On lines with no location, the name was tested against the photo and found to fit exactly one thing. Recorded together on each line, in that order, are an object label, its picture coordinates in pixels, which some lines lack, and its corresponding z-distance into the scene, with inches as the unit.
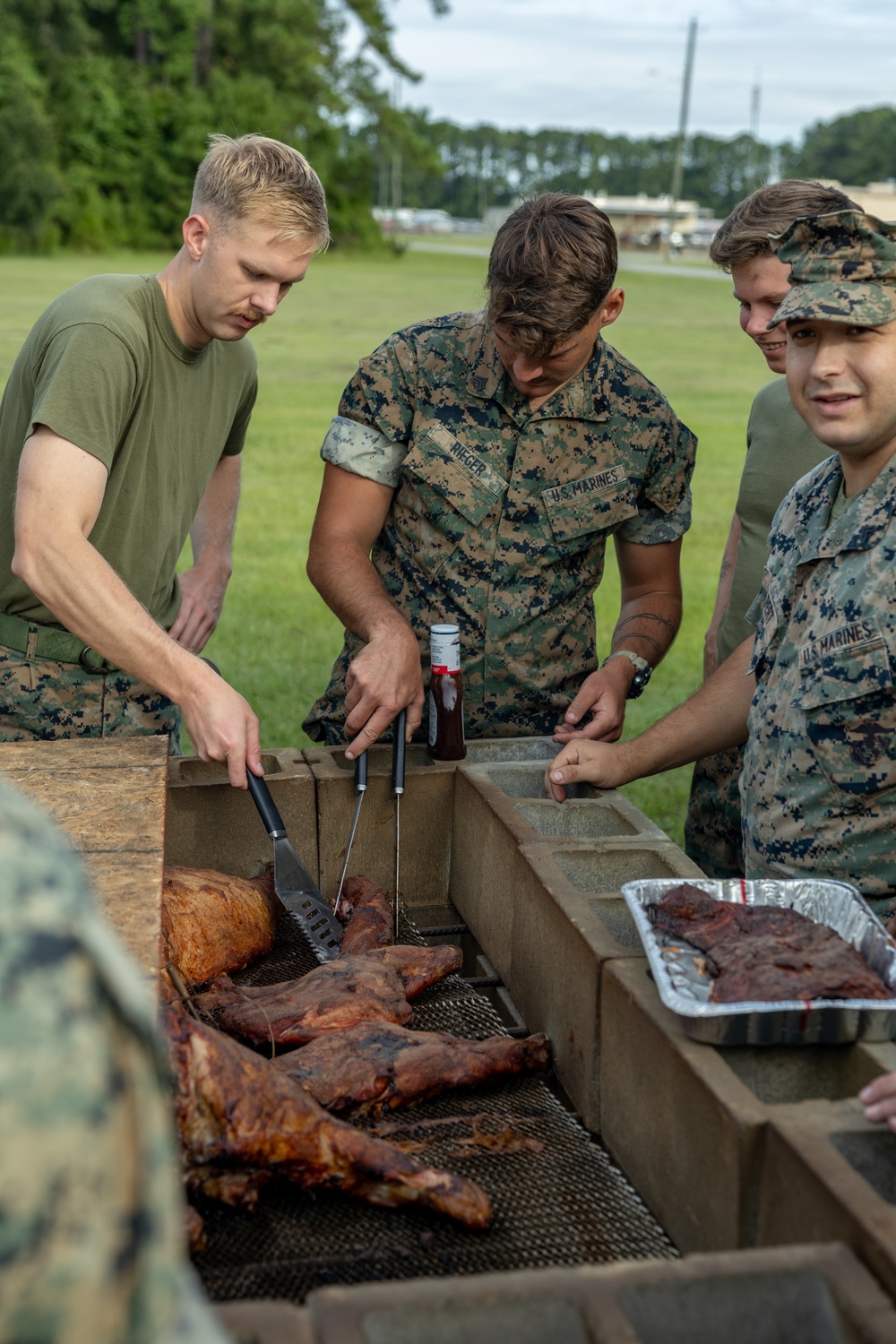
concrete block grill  85.4
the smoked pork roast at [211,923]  117.3
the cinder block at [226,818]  142.3
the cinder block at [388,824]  144.9
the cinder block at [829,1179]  68.6
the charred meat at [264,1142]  86.7
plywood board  98.7
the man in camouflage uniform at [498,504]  157.8
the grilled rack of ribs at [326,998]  108.0
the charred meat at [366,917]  126.2
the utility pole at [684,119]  2076.2
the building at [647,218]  3319.4
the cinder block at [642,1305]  63.1
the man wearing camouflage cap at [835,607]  106.5
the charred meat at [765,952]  86.0
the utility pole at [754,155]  4097.0
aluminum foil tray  84.0
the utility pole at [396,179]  2555.1
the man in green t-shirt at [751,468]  152.9
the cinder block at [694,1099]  79.6
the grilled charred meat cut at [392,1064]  100.0
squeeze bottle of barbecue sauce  139.3
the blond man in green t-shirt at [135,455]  126.0
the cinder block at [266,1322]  60.4
